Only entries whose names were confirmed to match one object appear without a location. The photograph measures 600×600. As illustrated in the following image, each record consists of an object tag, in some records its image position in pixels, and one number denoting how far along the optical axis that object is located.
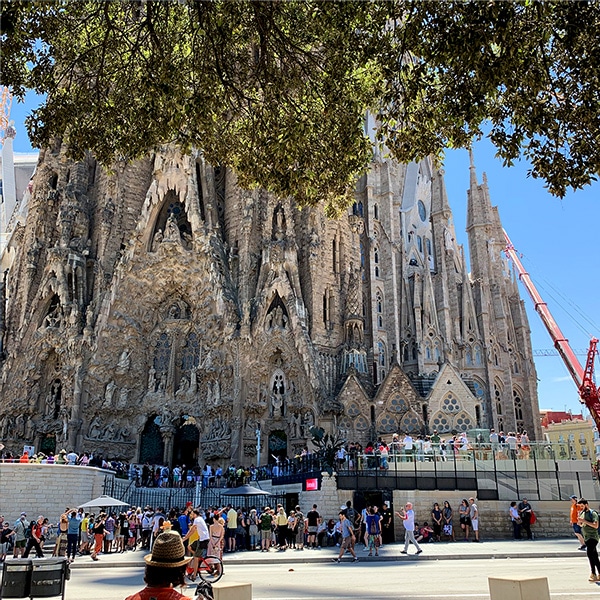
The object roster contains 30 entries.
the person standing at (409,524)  14.85
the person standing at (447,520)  18.34
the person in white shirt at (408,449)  20.42
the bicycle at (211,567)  9.18
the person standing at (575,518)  11.53
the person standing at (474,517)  17.62
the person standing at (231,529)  17.00
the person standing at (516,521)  18.61
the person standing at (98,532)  16.23
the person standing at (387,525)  18.11
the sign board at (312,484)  20.27
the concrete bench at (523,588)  6.02
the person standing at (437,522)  18.34
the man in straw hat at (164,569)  3.13
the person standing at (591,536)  9.66
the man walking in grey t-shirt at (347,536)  14.25
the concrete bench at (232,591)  6.02
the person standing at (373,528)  15.08
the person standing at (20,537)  15.52
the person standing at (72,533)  15.38
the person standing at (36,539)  14.20
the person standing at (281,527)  17.11
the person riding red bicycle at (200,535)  10.54
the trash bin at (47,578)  7.66
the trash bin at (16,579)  7.49
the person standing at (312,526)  17.66
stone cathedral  31.61
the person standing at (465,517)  18.09
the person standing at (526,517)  18.69
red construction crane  37.81
